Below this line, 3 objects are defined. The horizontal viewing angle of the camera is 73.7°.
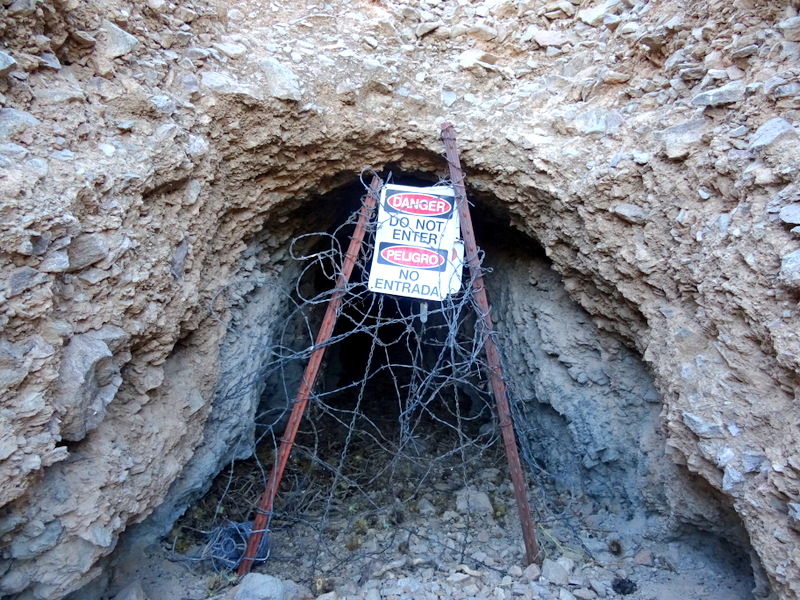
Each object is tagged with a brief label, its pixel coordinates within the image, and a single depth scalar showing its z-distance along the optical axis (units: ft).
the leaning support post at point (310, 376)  8.48
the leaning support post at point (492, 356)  8.58
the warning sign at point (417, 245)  8.73
